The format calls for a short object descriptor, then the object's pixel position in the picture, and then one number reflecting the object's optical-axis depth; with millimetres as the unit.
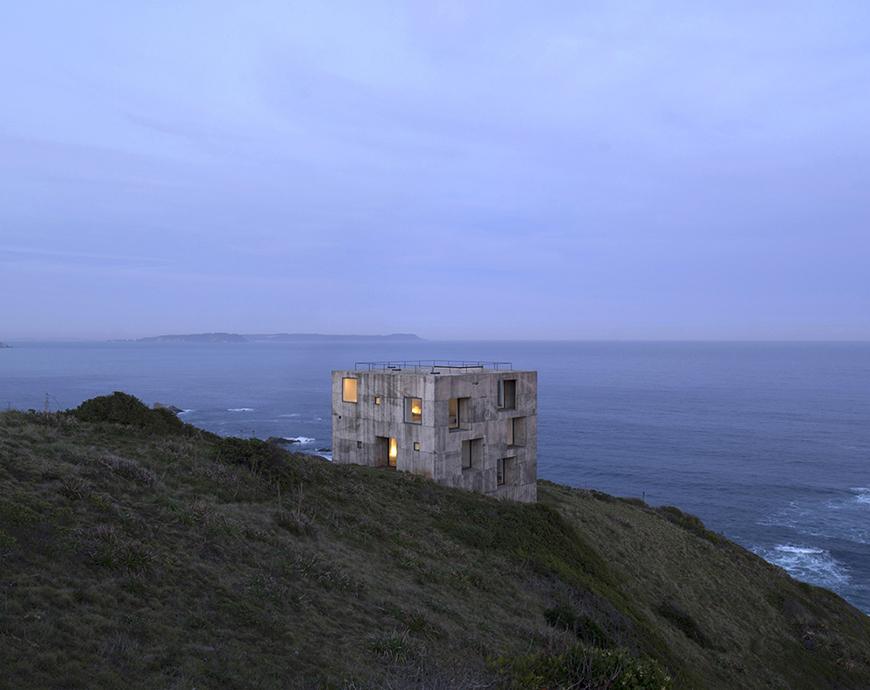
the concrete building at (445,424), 40281
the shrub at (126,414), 27281
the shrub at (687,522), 47000
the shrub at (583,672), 12219
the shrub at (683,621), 28172
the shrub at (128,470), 19625
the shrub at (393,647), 13328
